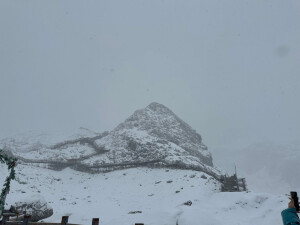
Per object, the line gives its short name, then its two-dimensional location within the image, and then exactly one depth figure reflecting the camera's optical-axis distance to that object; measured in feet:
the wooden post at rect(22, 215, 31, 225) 35.13
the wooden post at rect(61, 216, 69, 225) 33.19
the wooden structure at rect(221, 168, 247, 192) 137.80
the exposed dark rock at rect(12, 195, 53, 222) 76.59
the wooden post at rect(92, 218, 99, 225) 31.62
